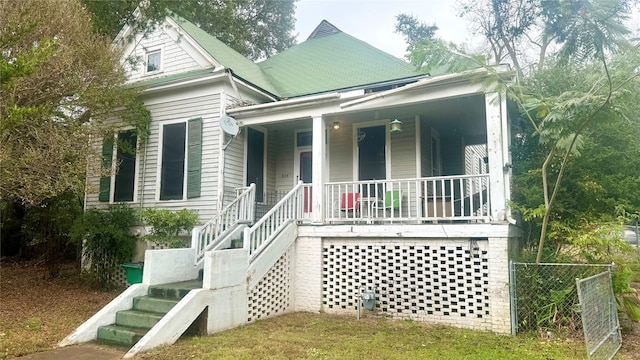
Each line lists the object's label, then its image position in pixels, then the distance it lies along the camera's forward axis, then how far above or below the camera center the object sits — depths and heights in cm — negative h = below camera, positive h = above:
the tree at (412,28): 2286 +1089
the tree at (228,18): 1016 +943
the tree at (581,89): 495 +186
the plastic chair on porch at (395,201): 864 +55
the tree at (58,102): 736 +243
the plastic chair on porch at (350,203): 860 +50
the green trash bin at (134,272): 773 -82
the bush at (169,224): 814 +7
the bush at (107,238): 901 -24
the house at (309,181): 633 +100
